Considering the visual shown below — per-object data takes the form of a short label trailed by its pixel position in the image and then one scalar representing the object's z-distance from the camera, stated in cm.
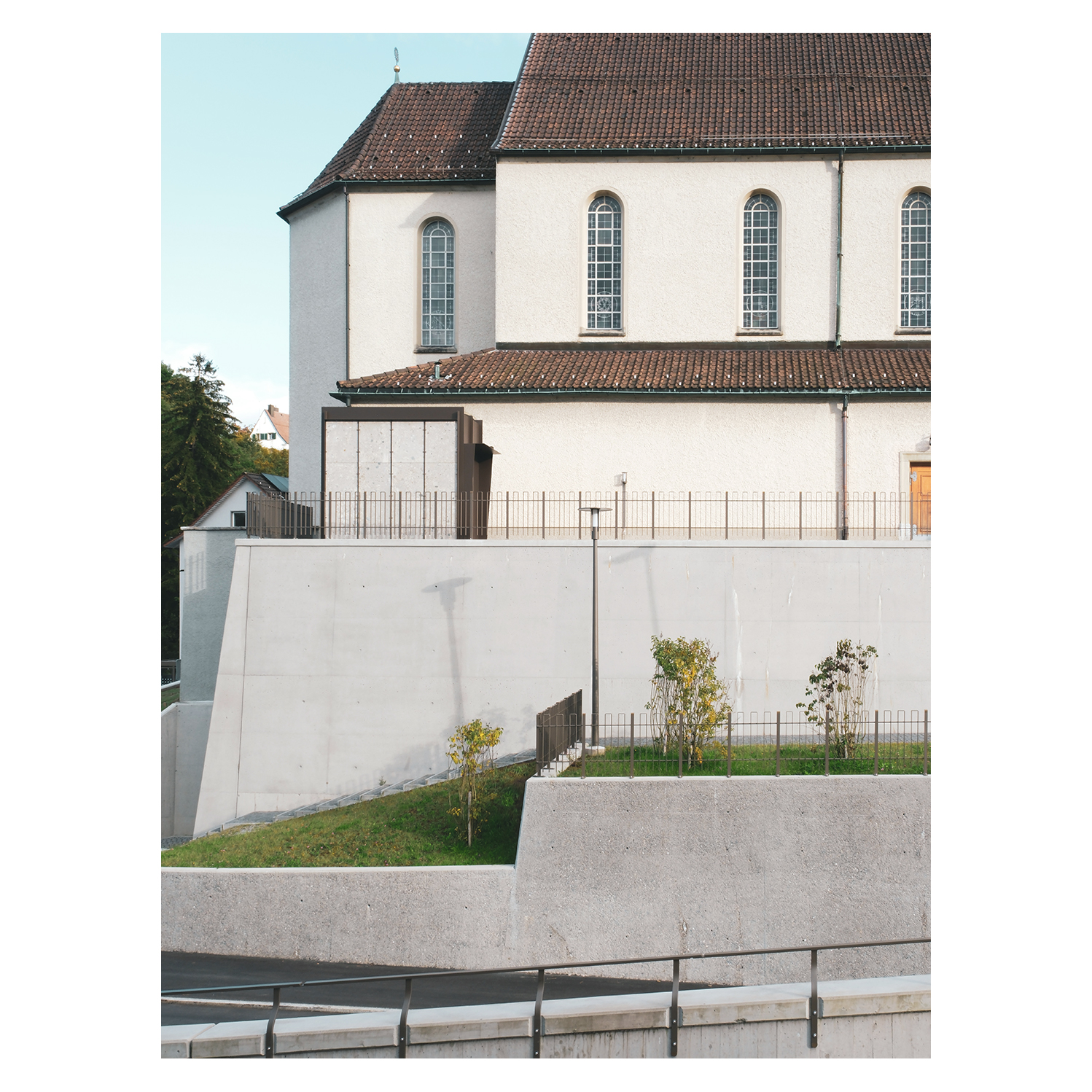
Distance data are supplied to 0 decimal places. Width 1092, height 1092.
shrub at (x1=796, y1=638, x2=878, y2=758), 1689
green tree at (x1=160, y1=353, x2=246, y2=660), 4619
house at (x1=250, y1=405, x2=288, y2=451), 10362
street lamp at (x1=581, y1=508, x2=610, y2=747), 1764
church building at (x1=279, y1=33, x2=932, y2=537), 2353
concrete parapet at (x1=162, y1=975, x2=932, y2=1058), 1091
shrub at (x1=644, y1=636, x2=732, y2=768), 1683
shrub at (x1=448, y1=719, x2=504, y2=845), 1700
